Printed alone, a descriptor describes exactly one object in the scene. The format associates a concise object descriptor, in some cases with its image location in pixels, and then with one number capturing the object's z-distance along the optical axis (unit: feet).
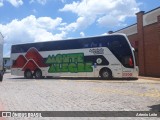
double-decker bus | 33.77
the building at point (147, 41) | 40.74
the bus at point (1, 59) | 33.67
